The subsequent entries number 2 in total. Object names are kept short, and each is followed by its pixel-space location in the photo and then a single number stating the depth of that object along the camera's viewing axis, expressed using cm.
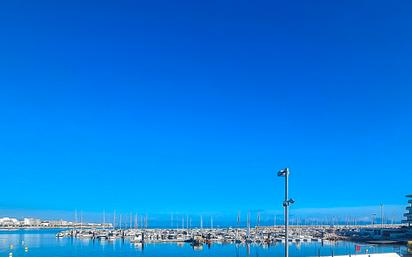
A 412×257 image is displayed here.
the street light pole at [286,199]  2190
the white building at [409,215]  13446
